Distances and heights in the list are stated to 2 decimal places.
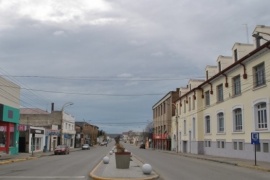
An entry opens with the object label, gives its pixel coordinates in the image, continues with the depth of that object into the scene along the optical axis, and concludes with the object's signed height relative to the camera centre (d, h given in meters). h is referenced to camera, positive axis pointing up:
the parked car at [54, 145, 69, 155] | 58.53 -1.57
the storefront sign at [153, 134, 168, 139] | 92.60 +0.93
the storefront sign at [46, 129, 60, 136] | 71.84 +1.32
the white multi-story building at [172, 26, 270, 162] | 34.88 +3.78
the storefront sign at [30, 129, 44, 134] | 59.34 +1.30
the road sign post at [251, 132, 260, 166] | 30.09 +0.15
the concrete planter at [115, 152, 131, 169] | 23.53 -1.27
